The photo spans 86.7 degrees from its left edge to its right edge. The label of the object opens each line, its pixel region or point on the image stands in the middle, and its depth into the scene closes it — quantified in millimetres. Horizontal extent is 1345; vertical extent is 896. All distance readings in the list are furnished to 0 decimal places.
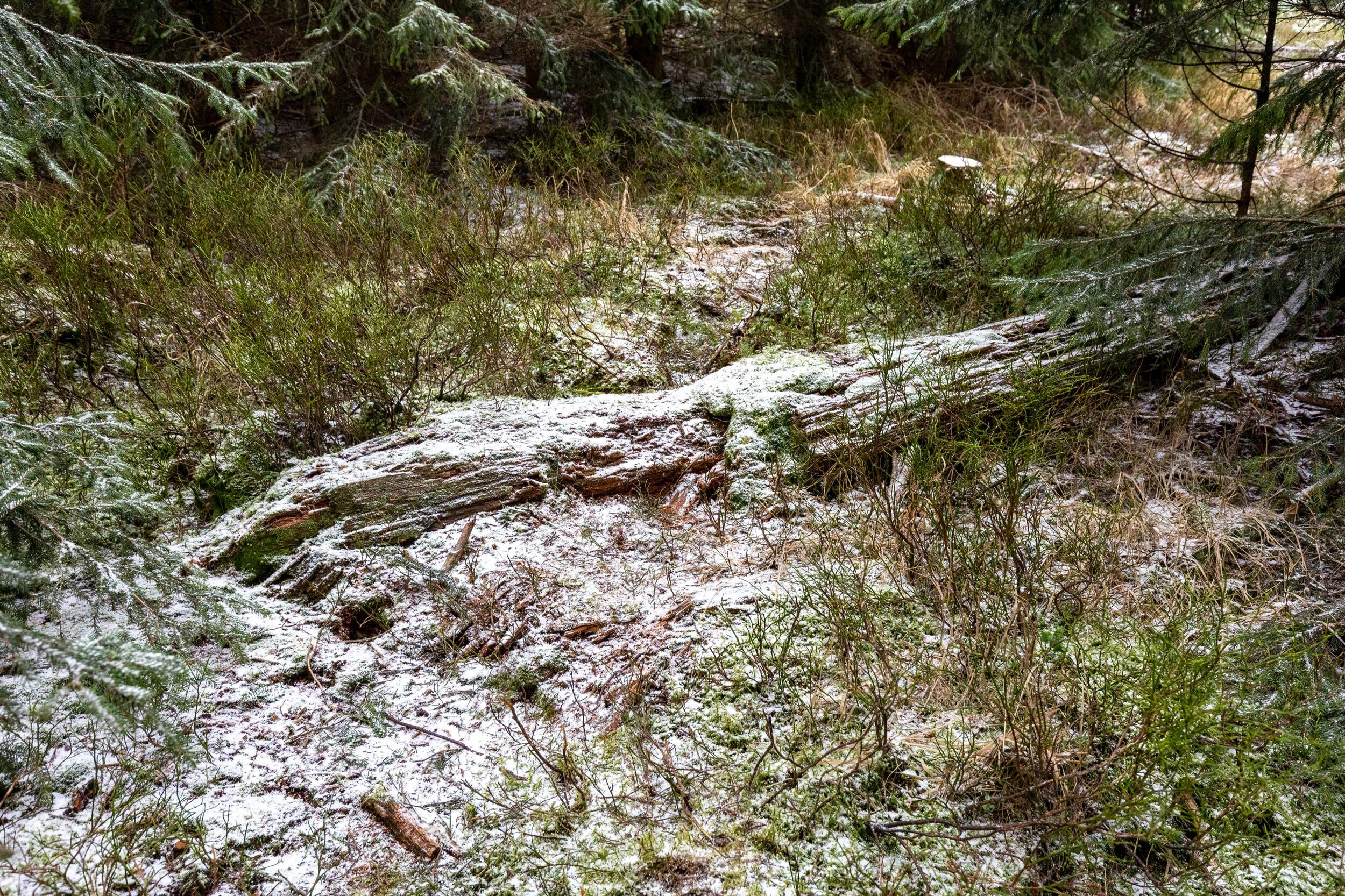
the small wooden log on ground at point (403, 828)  2010
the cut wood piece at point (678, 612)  2729
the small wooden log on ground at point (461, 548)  2957
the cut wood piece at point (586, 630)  2699
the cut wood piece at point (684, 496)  3324
